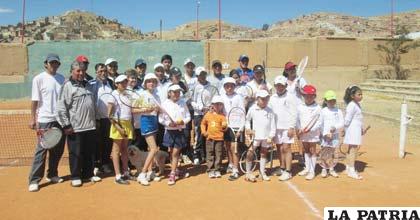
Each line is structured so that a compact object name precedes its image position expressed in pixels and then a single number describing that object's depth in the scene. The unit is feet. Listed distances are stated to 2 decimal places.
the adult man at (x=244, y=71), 28.40
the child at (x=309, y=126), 24.76
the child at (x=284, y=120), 24.77
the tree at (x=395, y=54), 77.30
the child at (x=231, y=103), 25.16
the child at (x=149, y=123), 24.08
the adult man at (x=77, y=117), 22.66
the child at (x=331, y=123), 25.17
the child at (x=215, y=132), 24.91
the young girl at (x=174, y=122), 24.22
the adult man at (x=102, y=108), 24.22
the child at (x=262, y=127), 24.32
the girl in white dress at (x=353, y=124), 25.53
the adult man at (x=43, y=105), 22.66
